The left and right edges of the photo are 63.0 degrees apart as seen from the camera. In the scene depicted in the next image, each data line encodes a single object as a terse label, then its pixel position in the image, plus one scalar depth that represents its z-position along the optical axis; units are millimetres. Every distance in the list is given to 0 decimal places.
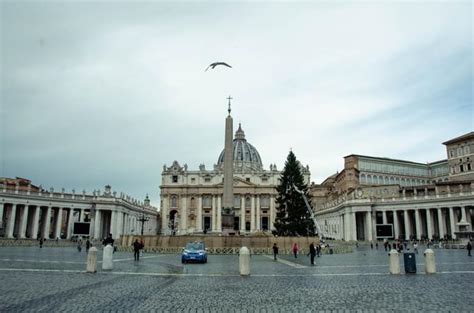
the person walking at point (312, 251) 21188
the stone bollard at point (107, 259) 17156
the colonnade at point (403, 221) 59188
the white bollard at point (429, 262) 16044
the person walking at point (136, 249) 22719
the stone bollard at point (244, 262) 15586
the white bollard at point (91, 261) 15883
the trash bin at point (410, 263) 16237
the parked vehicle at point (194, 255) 22172
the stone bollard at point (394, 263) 15766
